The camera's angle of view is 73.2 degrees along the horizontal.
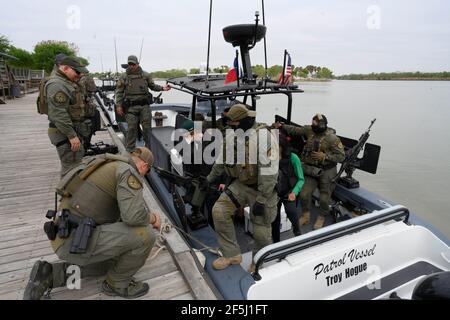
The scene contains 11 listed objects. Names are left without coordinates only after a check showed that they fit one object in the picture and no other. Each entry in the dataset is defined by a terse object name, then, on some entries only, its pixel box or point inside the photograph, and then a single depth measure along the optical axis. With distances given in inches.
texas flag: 129.6
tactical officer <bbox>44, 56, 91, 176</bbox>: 135.7
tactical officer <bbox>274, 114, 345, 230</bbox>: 157.3
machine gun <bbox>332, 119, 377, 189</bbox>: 162.0
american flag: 138.4
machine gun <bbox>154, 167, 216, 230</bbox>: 125.3
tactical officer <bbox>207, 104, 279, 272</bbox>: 103.7
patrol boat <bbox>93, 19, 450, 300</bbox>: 90.0
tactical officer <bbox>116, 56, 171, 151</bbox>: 200.8
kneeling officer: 79.7
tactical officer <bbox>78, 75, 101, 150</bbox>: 184.6
